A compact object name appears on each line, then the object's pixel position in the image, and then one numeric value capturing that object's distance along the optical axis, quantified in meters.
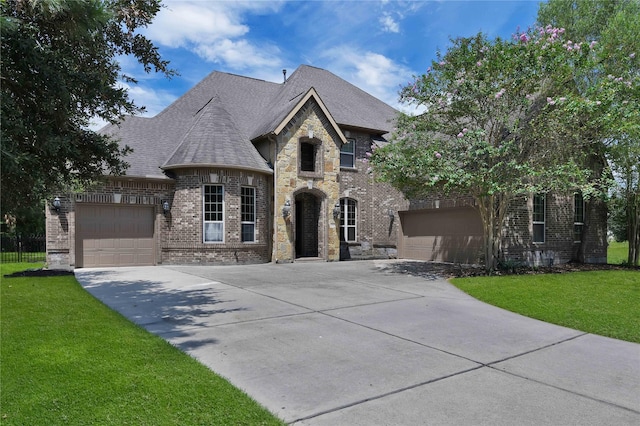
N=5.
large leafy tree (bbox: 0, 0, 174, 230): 5.58
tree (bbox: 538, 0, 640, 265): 11.96
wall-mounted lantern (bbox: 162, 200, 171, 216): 16.27
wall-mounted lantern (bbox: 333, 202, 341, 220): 18.66
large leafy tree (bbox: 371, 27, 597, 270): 11.89
